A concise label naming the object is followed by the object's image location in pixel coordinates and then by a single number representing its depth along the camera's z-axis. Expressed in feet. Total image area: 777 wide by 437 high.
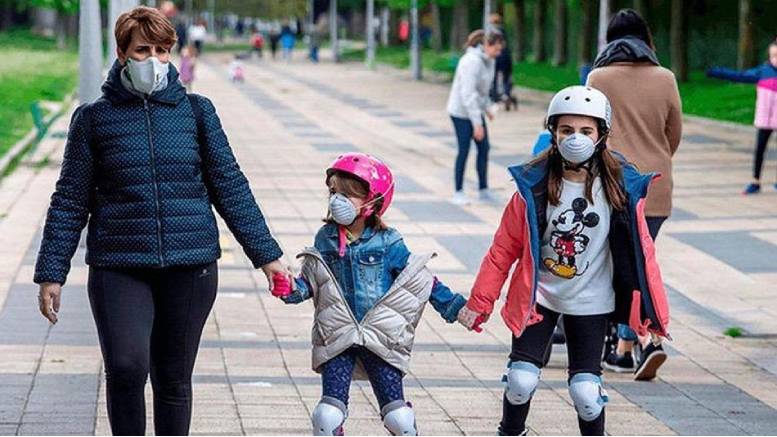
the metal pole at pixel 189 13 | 357.06
